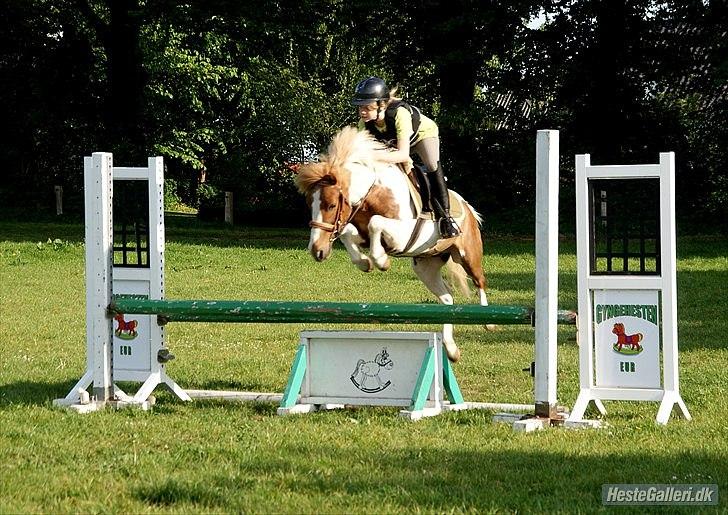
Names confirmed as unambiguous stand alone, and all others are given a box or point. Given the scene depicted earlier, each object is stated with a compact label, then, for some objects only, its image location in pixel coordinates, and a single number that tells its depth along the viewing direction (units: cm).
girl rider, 1590
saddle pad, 1654
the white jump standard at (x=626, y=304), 1398
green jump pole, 1374
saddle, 1650
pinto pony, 1506
